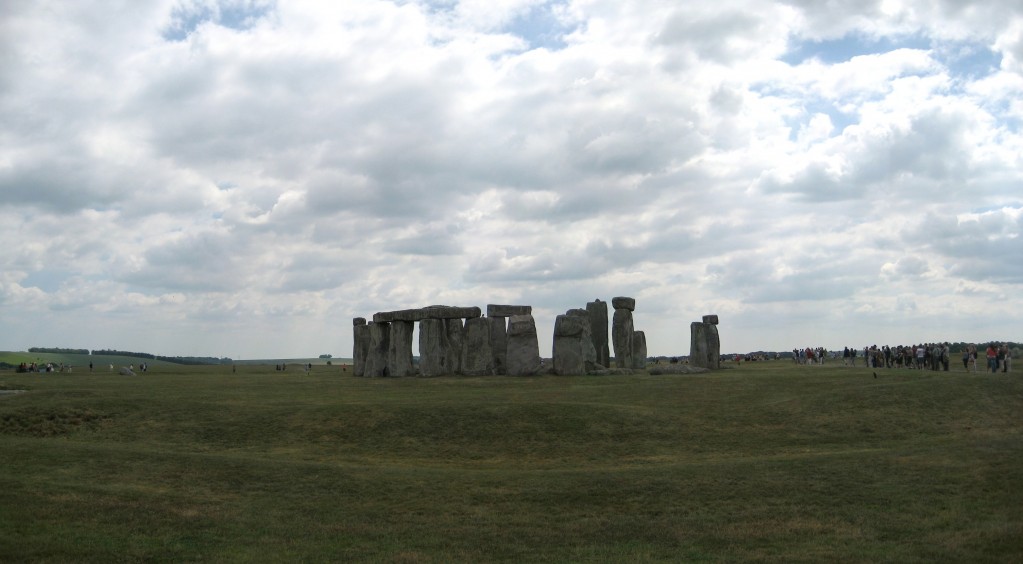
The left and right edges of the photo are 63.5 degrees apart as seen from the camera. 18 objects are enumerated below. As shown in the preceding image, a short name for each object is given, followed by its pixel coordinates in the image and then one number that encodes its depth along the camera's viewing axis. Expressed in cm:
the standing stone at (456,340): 4609
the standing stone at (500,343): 4631
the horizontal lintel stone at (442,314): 4588
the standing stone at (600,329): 5103
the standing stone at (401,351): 4712
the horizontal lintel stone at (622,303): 5012
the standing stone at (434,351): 4575
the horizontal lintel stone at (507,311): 4681
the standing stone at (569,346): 4331
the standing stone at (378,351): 4941
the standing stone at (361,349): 5334
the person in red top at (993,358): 3625
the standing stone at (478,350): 4509
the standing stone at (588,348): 4450
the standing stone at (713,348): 5091
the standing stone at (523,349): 4400
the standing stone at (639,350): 5200
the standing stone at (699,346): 5084
